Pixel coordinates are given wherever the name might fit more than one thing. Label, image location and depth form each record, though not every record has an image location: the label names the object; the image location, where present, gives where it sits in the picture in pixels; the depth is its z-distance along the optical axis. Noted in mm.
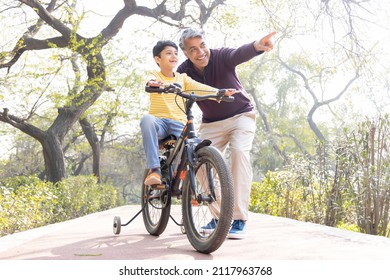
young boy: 4820
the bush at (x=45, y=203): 7633
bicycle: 3777
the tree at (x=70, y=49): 13938
